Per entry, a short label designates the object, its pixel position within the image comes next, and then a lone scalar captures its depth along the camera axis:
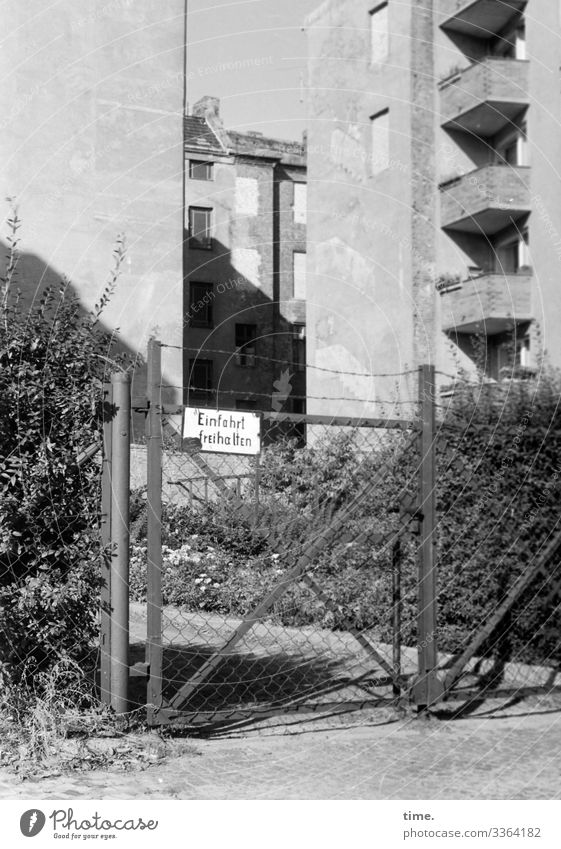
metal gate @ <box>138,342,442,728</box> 4.84
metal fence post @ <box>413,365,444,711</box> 5.23
